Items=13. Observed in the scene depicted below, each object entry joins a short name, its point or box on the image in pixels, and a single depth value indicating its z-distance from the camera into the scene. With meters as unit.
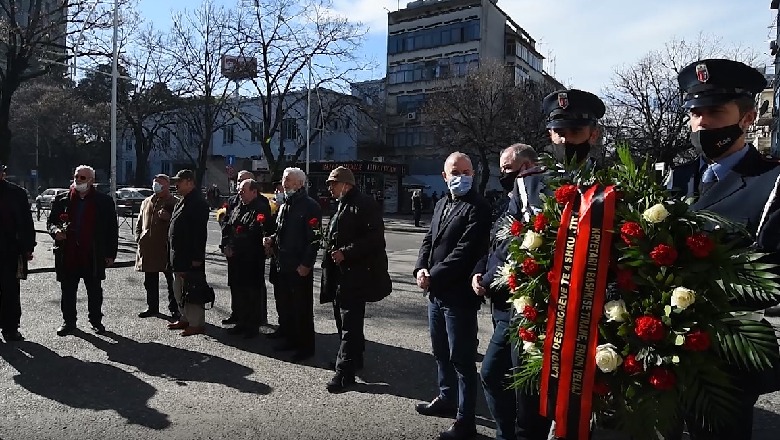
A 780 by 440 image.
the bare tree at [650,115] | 27.38
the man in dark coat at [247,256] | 7.23
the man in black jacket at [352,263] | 5.42
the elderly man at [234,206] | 7.68
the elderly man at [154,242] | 7.89
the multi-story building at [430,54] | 47.91
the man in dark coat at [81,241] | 7.05
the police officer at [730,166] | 2.29
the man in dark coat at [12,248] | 6.68
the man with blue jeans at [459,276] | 4.27
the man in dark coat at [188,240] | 7.04
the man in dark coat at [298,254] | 6.32
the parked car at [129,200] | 24.53
